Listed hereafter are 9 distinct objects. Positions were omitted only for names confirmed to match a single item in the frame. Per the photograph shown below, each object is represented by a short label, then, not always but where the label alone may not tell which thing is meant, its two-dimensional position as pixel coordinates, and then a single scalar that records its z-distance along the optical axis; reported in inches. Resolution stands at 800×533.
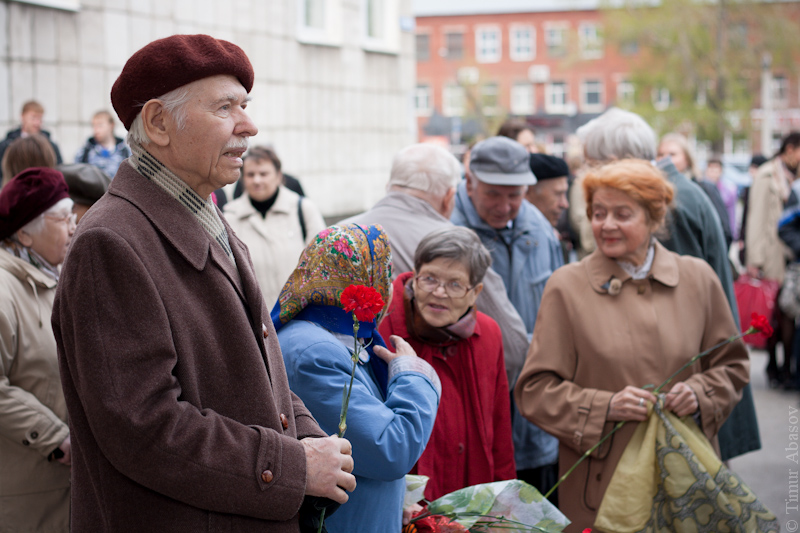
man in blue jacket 169.2
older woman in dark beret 113.2
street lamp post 1235.2
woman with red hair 129.6
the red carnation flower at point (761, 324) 118.3
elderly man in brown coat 63.5
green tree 1409.9
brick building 2052.2
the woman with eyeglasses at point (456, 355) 122.6
